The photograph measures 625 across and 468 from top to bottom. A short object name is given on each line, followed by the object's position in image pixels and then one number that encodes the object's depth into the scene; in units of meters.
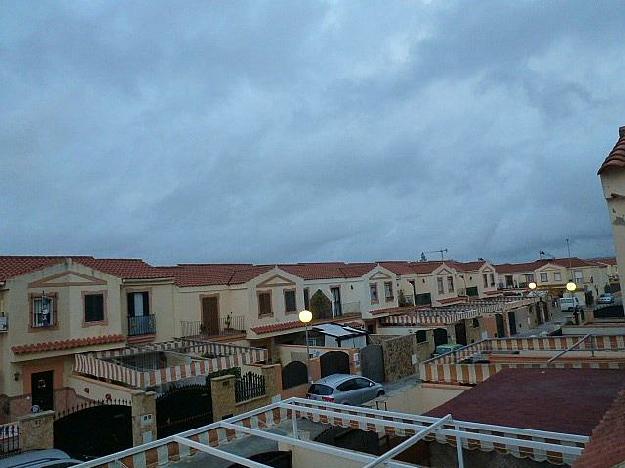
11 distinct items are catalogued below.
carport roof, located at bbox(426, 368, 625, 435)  8.12
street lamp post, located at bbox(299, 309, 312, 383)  15.66
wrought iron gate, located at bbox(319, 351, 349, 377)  22.45
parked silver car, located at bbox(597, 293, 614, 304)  57.34
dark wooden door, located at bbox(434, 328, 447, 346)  33.12
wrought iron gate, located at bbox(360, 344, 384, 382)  24.25
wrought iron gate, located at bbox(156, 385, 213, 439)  15.70
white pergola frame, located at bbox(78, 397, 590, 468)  5.90
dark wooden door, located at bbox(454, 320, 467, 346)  34.56
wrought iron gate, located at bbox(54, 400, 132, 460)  14.74
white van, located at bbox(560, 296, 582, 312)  52.39
